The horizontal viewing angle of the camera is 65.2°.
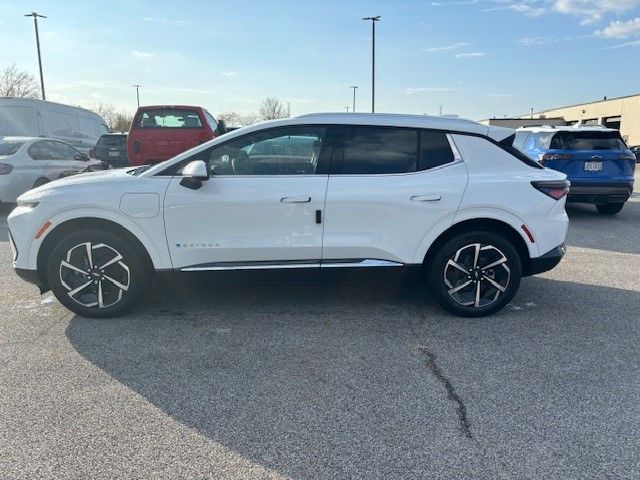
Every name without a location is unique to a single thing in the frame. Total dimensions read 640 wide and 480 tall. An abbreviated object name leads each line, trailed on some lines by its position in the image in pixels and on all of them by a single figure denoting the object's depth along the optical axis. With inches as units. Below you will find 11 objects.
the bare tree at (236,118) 2176.4
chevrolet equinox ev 160.7
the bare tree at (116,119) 2266.6
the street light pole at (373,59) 1155.3
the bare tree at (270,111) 2242.9
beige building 1862.7
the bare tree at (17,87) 1754.4
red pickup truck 398.9
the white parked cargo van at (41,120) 585.9
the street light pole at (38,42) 1174.3
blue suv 362.3
